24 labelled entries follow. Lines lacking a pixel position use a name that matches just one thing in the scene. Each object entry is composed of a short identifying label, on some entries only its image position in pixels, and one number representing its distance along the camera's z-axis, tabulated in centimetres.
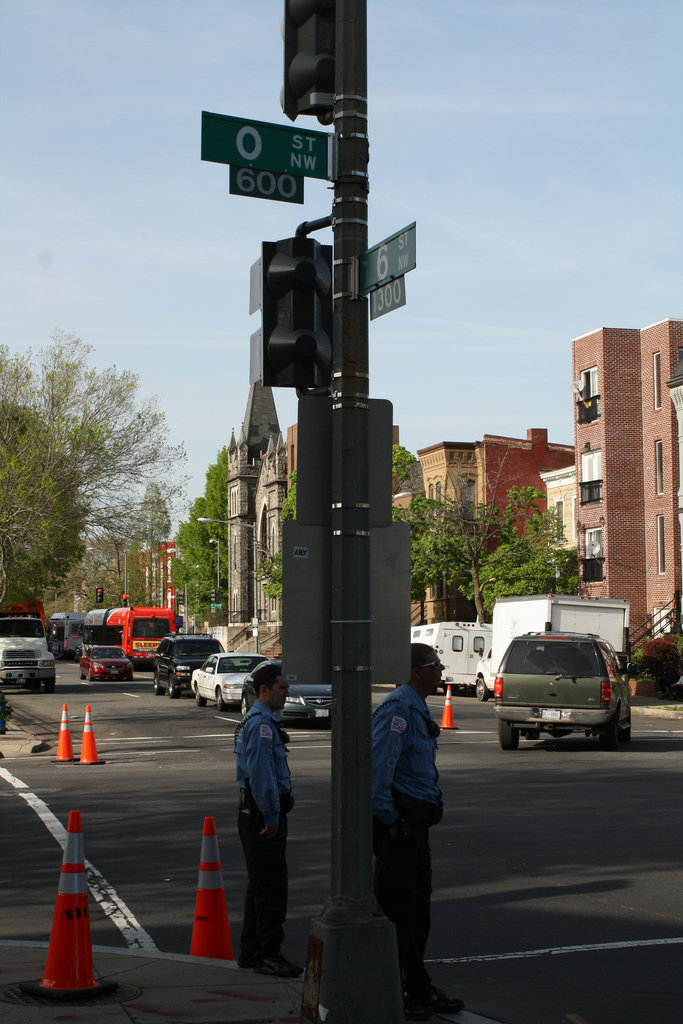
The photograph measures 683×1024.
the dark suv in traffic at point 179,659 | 3653
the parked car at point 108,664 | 5088
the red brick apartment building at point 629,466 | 4772
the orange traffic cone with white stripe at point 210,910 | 727
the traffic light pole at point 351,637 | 525
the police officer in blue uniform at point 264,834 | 688
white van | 4138
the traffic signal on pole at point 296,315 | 577
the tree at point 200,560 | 11562
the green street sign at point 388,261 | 537
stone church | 9775
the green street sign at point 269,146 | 575
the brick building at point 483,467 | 6656
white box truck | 3472
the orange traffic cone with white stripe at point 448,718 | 2520
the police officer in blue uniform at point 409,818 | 624
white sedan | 2995
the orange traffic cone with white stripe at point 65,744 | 2006
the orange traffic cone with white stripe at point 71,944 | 636
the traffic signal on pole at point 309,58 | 584
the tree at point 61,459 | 3300
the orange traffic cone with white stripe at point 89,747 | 1927
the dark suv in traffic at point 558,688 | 1998
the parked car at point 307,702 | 2541
